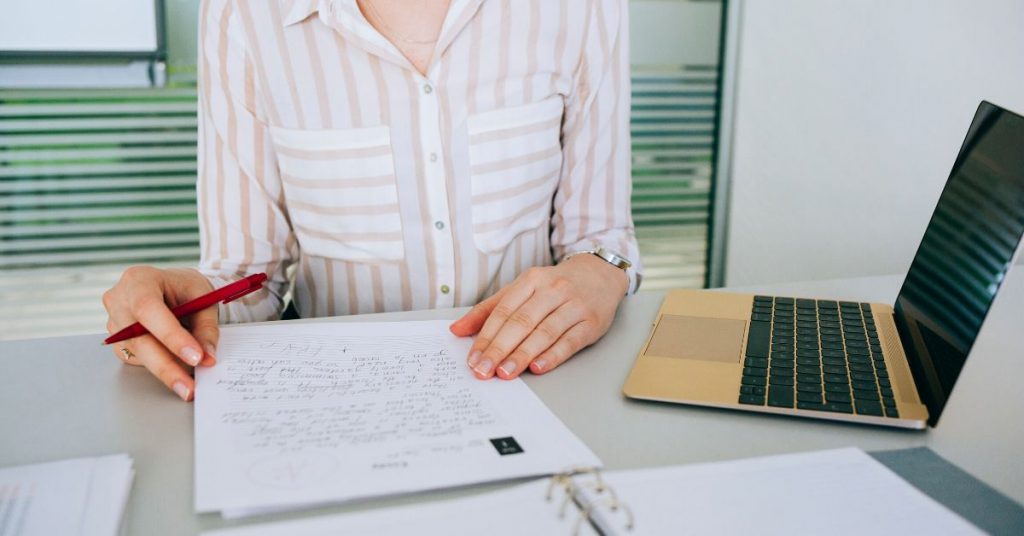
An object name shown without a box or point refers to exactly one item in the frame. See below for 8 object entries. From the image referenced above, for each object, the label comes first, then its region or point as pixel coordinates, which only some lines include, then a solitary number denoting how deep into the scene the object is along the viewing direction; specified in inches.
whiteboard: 73.7
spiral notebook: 18.6
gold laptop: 25.0
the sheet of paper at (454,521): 18.5
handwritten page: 21.1
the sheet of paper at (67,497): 19.4
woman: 41.5
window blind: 77.1
